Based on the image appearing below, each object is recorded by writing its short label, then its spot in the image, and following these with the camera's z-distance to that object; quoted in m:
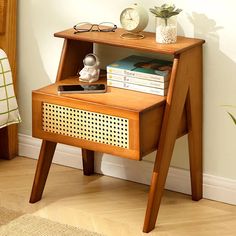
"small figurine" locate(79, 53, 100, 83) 3.73
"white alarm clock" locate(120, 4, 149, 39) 3.59
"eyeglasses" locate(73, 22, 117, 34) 3.78
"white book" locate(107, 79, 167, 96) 3.52
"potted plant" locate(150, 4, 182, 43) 3.50
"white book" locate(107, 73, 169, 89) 3.51
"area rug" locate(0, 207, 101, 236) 3.42
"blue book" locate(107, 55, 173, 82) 3.52
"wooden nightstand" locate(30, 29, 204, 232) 3.37
